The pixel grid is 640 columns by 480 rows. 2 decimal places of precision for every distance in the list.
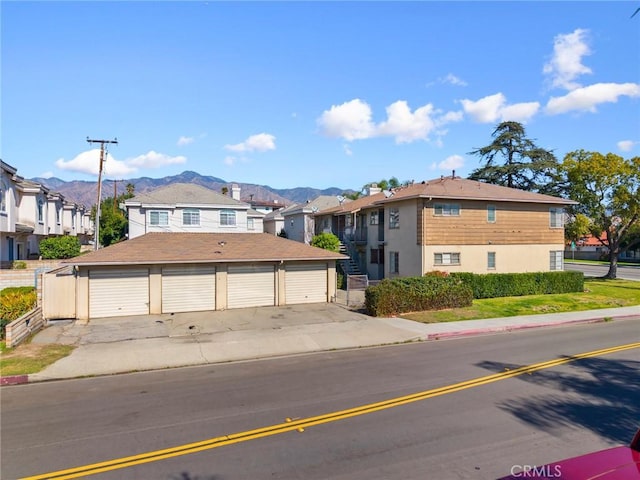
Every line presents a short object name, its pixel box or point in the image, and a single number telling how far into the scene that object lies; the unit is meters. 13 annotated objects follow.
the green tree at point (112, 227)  55.43
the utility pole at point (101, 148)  36.75
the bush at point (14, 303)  18.39
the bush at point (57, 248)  34.97
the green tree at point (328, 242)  35.41
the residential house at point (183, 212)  41.28
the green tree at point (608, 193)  35.88
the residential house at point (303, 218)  47.62
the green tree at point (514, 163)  50.53
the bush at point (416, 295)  21.94
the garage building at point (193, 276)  21.17
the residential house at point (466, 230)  28.91
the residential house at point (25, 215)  27.95
